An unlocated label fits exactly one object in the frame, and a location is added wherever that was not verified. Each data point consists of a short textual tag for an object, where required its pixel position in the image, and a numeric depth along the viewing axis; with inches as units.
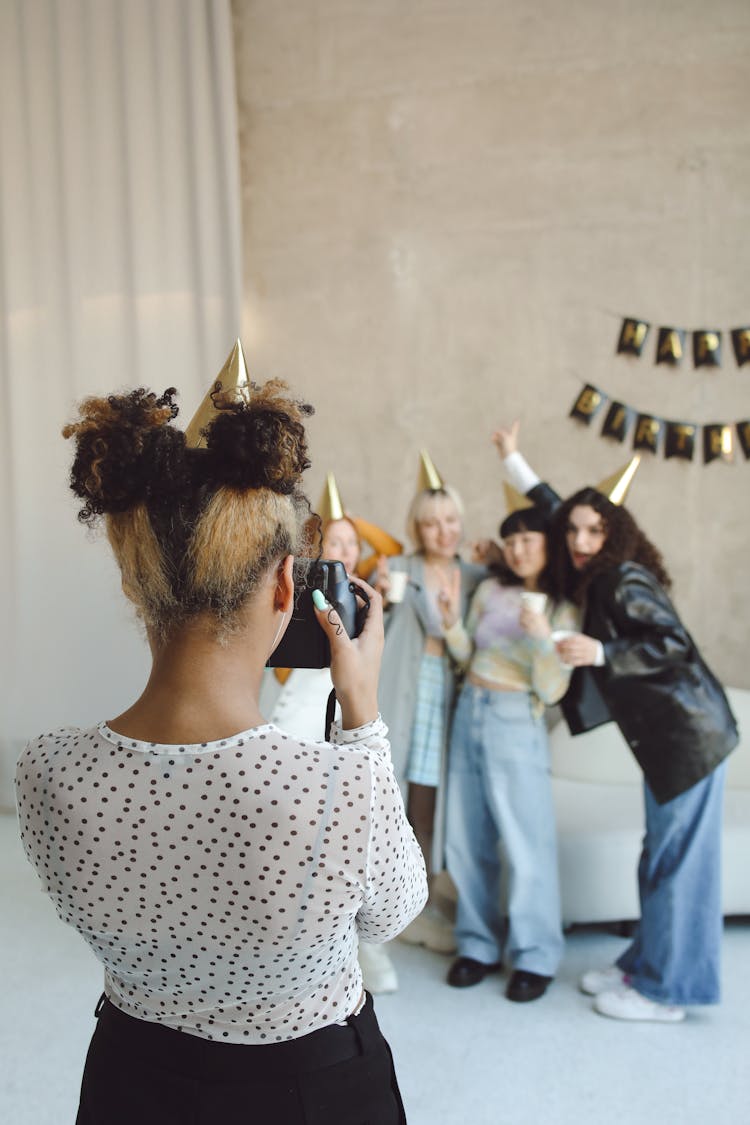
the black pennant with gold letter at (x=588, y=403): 161.9
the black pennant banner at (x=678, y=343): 157.4
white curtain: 176.7
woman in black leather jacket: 97.3
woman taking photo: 31.2
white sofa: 115.9
